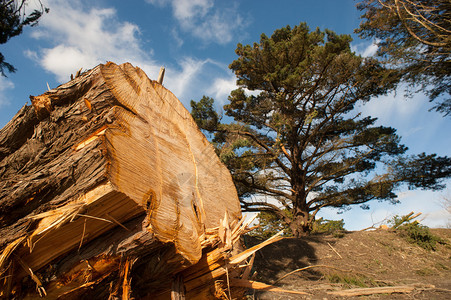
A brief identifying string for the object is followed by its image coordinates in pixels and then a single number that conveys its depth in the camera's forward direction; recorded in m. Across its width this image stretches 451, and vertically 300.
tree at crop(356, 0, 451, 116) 6.02
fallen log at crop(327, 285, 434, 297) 4.60
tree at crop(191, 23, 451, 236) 8.07
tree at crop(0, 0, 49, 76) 5.51
